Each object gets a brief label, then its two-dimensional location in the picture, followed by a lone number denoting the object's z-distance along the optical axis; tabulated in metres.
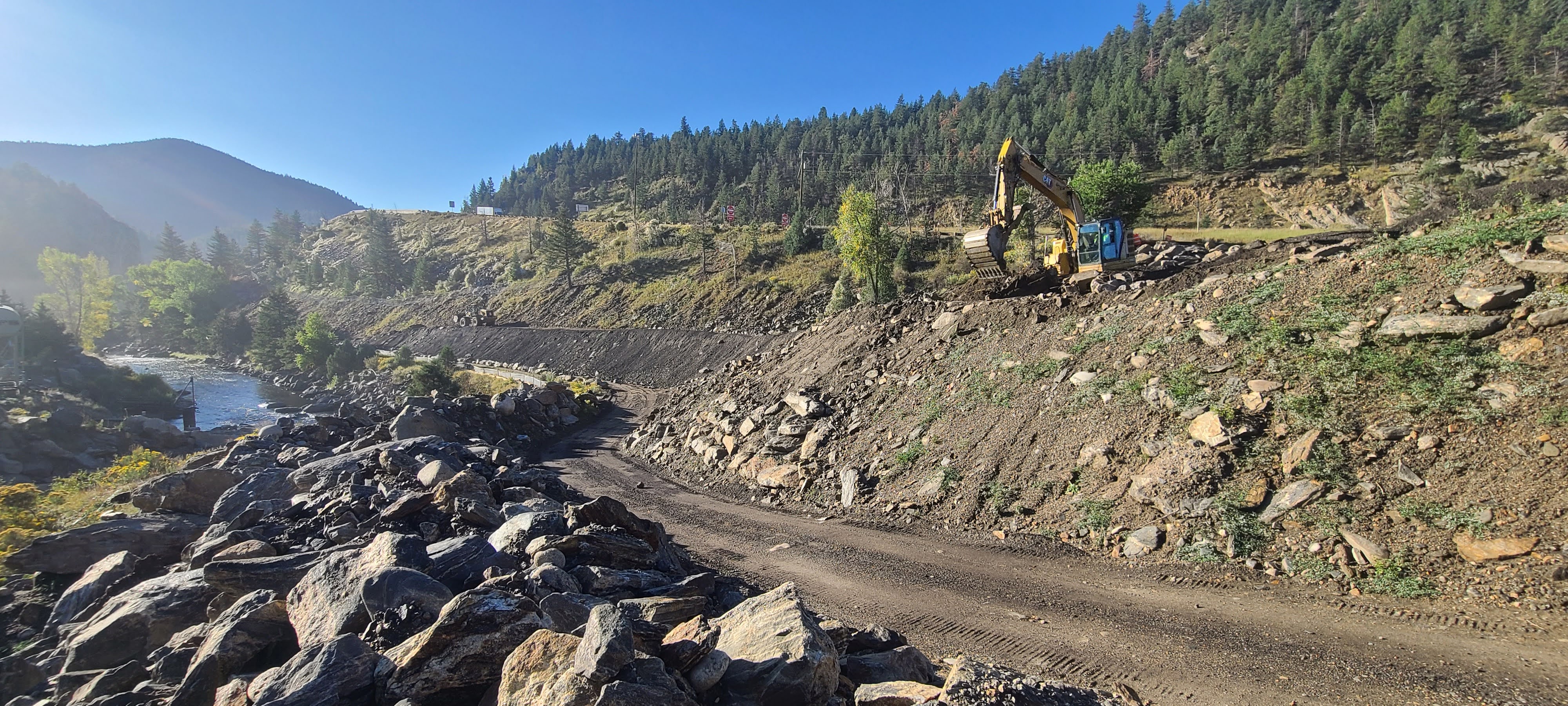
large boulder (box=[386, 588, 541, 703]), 4.22
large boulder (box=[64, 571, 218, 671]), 5.78
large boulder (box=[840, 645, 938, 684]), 5.49
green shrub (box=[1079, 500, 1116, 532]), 10.08
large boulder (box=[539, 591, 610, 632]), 5.10
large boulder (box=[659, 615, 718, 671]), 4.51
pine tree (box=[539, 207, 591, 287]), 69.44
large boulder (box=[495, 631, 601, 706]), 3.63
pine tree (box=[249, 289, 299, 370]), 55.16
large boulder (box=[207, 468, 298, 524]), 10.00
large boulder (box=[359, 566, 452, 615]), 5.30
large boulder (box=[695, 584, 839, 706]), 4.53
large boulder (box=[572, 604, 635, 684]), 3.64
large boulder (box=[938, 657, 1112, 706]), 4.33
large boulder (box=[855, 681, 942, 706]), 4.54
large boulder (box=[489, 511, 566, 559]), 7.95
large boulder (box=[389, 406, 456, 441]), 20.44
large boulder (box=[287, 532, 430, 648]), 5.27
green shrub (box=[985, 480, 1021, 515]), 11.53
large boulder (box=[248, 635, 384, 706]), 4.05
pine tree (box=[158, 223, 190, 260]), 113.55
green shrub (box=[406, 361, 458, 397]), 34.59
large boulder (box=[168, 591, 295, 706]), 4.72
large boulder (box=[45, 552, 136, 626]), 7.04
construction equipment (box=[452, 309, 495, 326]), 59.78
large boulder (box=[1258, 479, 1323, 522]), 8.57
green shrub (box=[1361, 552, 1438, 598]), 7.13
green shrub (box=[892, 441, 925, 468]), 14.11
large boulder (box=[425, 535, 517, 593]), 6.35
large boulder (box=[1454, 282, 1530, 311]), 9.01
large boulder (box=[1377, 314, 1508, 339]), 9.02
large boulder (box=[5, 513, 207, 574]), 8.01
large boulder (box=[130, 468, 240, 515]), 10.60
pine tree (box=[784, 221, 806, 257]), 58.38
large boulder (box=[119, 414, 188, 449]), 23.59
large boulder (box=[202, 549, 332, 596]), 6.43
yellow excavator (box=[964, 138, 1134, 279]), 18.55
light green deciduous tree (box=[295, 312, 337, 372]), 51.00
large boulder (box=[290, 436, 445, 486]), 11.98
